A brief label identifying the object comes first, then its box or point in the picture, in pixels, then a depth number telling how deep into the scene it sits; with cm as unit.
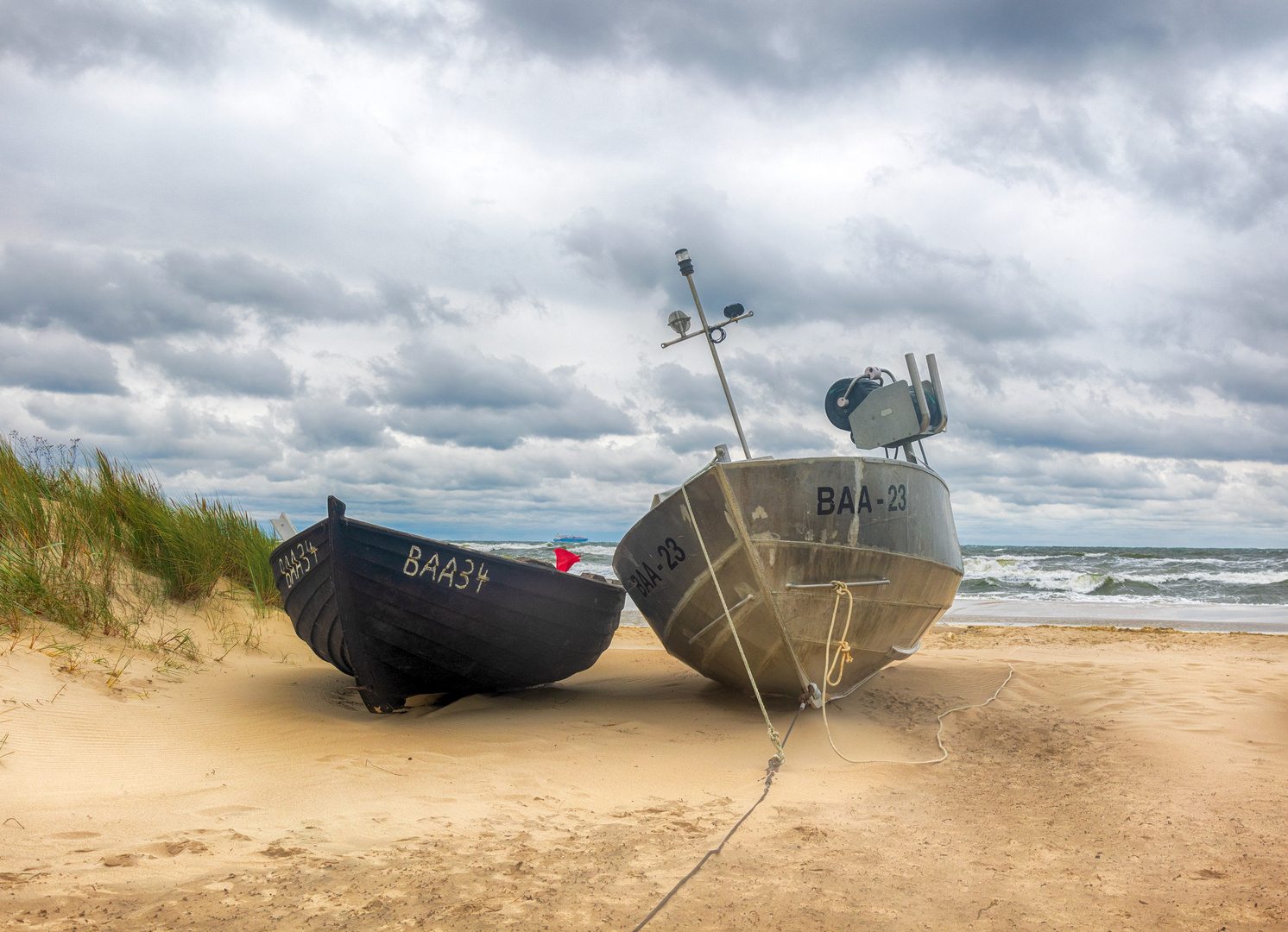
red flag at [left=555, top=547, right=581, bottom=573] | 661
